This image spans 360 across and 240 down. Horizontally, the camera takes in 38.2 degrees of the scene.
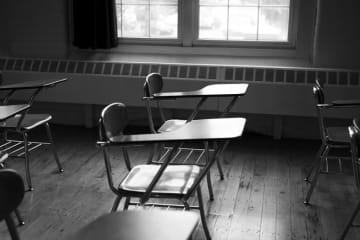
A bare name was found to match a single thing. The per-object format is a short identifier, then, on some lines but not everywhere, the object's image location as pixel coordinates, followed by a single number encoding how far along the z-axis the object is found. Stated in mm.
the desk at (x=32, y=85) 3490
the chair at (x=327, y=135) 3236
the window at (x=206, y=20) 4914
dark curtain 4934
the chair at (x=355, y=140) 2264
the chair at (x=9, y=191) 1487
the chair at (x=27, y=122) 3484
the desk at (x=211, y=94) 3199
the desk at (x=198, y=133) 2227
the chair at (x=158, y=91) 3322
